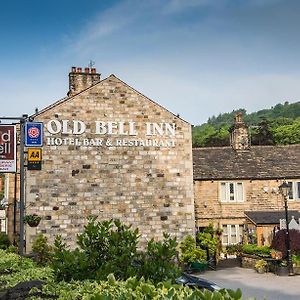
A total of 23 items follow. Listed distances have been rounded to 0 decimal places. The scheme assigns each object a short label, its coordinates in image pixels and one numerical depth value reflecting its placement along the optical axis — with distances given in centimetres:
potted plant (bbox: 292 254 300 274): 2307
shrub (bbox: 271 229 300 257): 2473
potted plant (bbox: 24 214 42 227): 2238
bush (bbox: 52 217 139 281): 848
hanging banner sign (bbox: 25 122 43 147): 1934
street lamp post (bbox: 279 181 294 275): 2297
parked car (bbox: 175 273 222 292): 1491
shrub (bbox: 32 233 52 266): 2207
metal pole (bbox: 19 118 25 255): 1703
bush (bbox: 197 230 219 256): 2691
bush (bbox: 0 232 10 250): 2355
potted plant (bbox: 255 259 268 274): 2383
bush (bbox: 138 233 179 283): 814
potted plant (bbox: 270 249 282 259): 2455
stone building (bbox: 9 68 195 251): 2438
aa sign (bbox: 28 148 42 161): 1934
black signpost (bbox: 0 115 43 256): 1927
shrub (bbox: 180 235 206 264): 2516
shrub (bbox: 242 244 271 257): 2611
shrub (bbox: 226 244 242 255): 2878
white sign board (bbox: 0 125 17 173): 1789
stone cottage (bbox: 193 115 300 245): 3105
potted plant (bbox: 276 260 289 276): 2288
